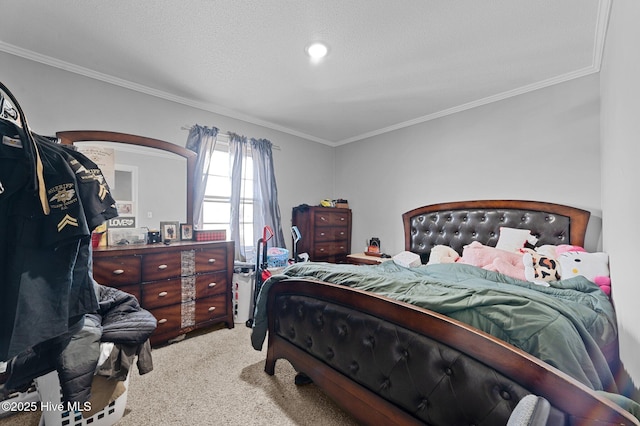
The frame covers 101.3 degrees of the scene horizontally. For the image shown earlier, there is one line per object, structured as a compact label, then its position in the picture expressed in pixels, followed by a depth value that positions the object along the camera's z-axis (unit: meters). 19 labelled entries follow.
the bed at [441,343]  0.83
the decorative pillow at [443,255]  2.77
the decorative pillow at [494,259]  2.25
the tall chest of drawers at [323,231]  3.87
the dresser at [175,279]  2.17
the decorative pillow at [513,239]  2.54
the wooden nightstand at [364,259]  3.47
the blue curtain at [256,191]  3.36
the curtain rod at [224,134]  3.04
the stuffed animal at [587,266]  1.89
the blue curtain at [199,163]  3.05
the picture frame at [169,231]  2.71
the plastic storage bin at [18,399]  1.52
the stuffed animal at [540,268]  2.11
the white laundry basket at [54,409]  1.31
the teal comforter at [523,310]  0.86
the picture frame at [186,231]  2.80
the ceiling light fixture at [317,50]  2.03
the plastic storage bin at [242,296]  2.96
